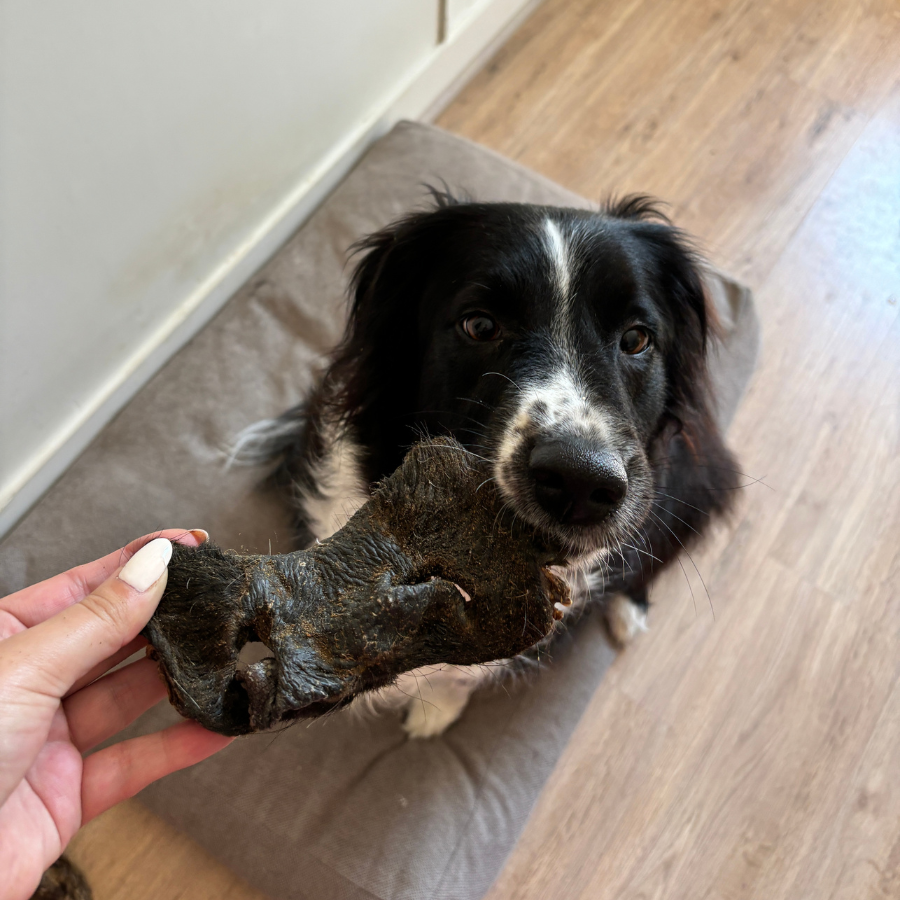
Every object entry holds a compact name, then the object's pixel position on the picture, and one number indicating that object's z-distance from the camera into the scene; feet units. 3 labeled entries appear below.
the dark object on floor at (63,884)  1.56
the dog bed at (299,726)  1.54
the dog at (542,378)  1.11
